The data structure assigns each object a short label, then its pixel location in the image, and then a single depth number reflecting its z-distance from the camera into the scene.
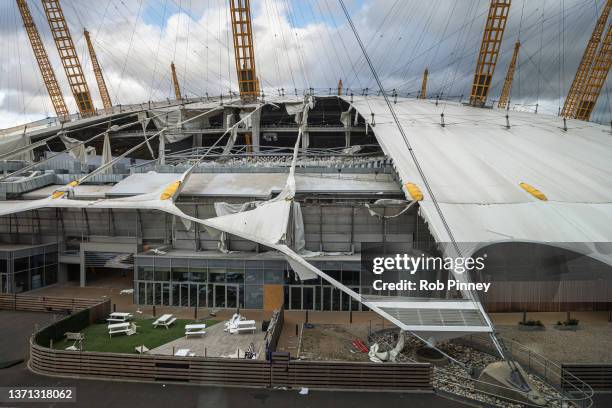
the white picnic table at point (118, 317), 19.08
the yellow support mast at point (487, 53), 37.91
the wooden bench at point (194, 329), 17.62
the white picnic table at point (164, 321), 19.02
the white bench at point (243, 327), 18.08
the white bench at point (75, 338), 16.37
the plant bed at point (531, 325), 19.09
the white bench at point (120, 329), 17.61
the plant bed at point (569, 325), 19.21
